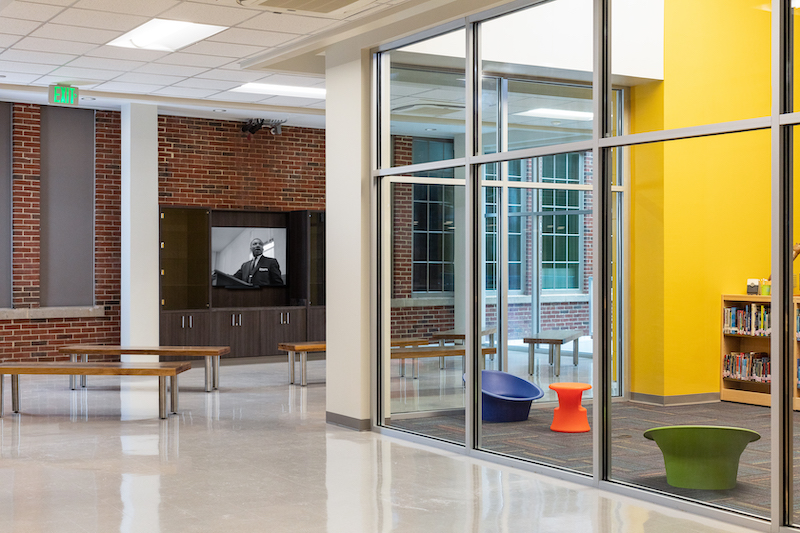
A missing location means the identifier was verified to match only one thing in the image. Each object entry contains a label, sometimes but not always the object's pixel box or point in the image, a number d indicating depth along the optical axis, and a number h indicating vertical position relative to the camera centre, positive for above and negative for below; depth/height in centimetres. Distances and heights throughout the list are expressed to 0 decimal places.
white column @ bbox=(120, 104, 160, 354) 1096 +49
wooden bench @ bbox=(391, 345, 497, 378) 616 -61
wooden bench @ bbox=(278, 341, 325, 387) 967 -88
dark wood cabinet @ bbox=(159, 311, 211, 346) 1127 -78
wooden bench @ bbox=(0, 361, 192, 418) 754 -87
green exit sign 962 +187
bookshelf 429 -40
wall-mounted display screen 1224 +13
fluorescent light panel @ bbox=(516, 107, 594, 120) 521 +92
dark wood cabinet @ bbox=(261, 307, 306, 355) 1216 -80
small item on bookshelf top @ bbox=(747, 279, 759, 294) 430 -9
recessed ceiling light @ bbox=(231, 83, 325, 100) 995 +201
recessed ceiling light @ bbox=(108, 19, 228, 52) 721 +194
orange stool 528 -86
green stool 438 -94
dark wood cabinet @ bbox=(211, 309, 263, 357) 1177 -84
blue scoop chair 568 -83
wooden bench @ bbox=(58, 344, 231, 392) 913 -86
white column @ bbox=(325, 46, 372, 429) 704 +24
